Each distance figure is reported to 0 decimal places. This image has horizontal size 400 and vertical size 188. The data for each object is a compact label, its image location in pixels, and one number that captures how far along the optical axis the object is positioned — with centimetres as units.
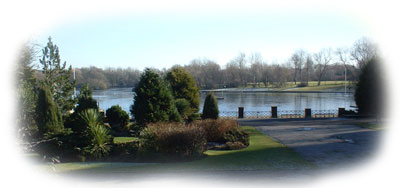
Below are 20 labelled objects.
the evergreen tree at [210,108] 2317
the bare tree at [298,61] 12219
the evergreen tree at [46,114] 1385
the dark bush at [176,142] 1136
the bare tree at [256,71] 11494
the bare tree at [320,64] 11141
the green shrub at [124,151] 1195
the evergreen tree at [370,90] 2075
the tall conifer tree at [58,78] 2012
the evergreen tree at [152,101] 1473
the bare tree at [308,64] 12079
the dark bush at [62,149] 1213
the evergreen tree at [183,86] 2522
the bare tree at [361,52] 6737
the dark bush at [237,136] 1495
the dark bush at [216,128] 1582
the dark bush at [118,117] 2017
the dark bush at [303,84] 10200
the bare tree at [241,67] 11345
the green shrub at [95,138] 1201
